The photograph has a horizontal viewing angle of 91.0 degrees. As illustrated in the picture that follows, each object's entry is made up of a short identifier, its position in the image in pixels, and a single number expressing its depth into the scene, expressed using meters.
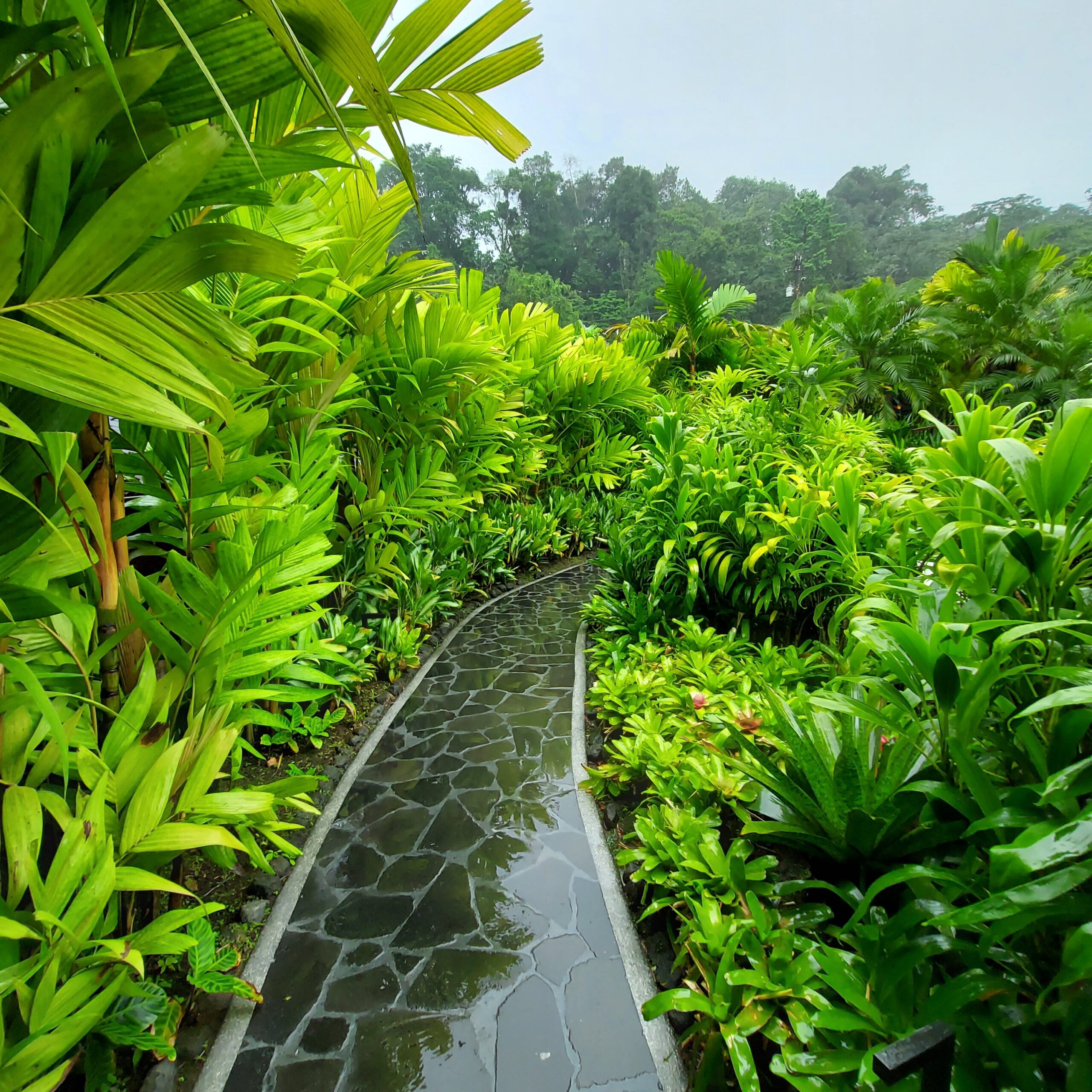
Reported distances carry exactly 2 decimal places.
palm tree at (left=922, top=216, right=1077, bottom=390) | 6.82
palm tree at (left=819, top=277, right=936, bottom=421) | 7.29
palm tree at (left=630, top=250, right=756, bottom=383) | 7.75
